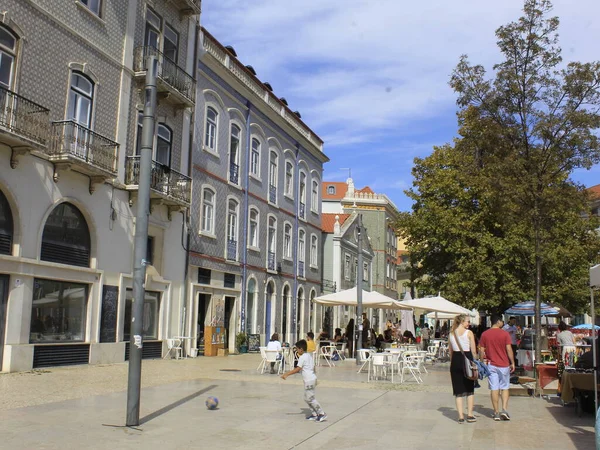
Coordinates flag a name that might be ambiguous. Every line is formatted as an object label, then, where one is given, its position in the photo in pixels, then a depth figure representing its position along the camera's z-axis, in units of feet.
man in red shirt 35.42
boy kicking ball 32.94
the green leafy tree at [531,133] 50.01
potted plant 90.99
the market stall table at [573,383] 36.40
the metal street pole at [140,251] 28.96
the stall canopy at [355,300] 75.57
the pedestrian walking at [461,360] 33.94
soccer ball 35.09
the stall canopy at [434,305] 72.69
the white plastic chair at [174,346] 73.92
